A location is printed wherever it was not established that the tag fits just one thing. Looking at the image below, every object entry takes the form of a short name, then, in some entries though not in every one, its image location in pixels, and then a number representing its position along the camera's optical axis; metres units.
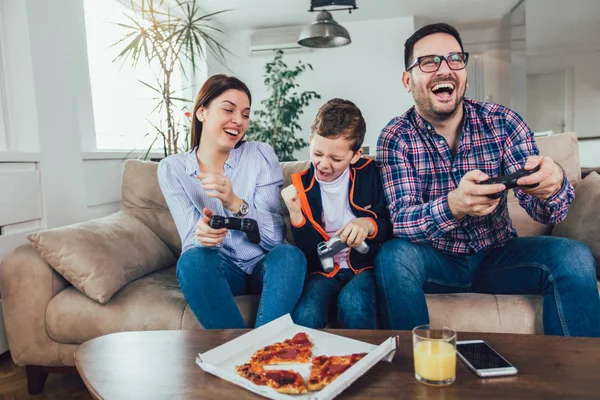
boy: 1.36
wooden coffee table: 0.72
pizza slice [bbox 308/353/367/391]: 0.72
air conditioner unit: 5.48
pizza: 0.72
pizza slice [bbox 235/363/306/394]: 0.71
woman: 1.29
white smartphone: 0.76
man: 1.24
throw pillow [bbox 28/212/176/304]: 1.53
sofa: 1.43
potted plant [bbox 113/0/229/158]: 2.72
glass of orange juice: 0.73
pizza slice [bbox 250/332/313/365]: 0.82
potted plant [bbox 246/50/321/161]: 4.89
